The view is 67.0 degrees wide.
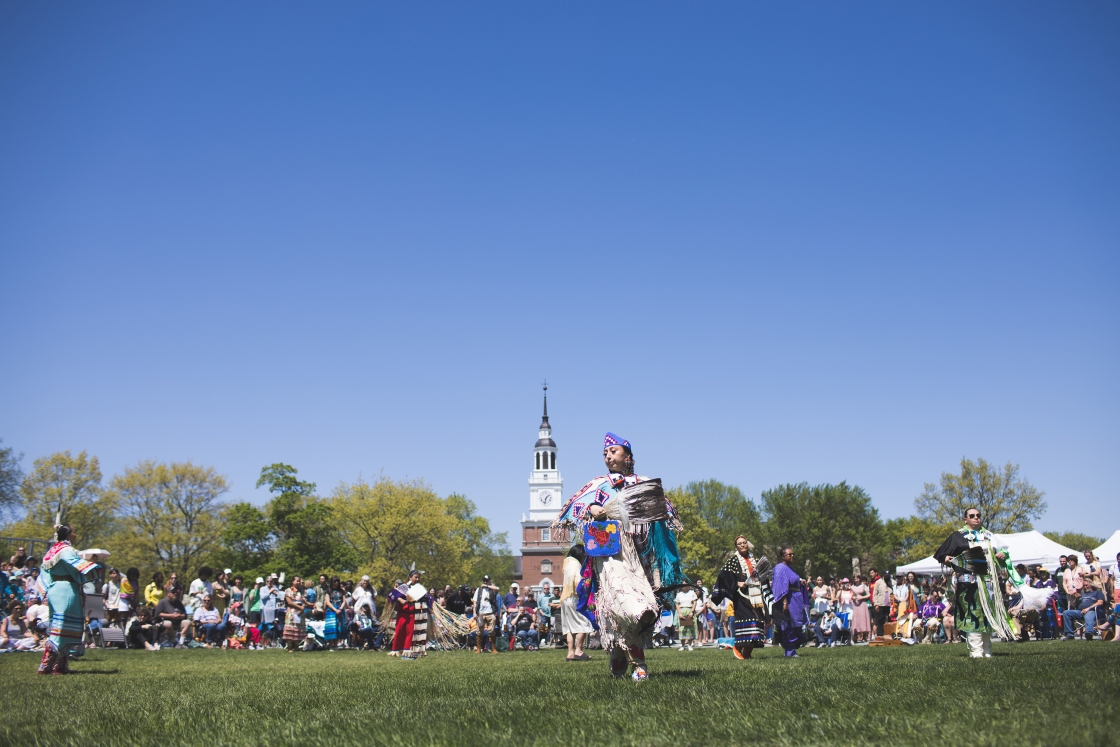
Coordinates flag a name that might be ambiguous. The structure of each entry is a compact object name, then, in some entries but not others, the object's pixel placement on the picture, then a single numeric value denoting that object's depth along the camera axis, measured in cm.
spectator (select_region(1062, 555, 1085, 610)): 2056
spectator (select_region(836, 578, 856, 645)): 2356
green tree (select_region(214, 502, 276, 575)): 5262
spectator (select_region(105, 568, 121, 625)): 2078
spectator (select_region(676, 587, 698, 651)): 2255
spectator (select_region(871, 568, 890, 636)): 2359
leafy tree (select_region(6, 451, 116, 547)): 5062
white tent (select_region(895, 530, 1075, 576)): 2919
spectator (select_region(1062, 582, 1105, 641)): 1916
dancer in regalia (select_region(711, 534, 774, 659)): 1288
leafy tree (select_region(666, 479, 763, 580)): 6825
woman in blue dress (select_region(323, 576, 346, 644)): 2127
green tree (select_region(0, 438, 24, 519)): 4624
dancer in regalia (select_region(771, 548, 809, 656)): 1329
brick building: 11269
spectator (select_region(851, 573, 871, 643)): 2295
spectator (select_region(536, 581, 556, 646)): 2538
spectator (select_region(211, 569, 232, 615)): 2329
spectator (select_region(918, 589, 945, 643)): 2147
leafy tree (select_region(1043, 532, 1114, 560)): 8000
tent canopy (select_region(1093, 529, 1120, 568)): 2655
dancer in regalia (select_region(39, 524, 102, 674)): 1030
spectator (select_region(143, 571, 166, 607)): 2178
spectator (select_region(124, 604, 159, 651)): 2034
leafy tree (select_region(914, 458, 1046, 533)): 5397
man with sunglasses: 1015
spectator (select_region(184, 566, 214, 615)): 2256
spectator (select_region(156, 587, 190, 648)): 2088
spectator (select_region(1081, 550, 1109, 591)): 1998
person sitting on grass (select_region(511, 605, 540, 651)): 2362
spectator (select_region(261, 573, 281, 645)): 2352
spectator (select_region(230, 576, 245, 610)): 2418
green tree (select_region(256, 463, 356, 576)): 5438
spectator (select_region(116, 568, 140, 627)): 2088
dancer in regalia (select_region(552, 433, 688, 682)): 682
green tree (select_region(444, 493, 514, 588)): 9288
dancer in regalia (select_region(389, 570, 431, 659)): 1661
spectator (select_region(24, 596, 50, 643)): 1661
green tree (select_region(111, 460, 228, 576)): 5262
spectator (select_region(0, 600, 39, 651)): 1734
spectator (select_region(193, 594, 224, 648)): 2219
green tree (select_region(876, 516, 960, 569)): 5772
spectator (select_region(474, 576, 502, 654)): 2081
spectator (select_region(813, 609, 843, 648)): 2242
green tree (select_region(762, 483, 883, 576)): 6444
